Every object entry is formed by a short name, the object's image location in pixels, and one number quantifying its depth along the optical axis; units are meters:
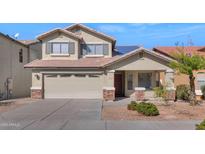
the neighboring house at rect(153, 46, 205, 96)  15.16
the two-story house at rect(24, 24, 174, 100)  13.37
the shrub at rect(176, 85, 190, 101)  13.44
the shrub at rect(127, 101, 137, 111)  9.70
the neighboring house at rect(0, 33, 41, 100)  14.61
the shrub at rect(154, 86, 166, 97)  11.23
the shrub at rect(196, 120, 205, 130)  5.42
